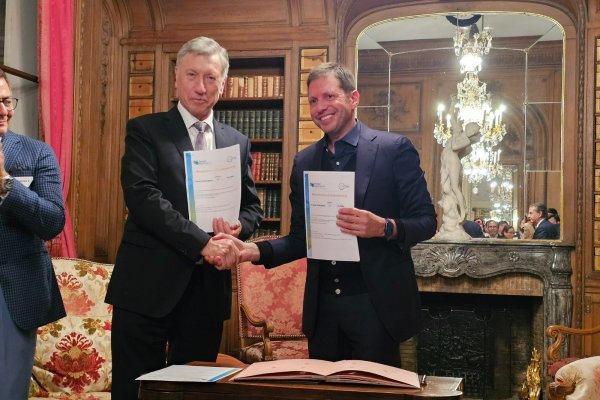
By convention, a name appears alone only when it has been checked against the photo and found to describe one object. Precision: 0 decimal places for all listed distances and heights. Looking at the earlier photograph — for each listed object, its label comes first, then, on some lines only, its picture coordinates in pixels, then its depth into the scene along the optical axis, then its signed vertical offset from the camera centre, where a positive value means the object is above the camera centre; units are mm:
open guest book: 1668 -384
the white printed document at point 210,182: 2139 +79
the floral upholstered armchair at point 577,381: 3469 -807
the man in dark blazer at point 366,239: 2104 -81
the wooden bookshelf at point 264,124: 5449 +639
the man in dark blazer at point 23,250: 1906 -124
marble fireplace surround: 5070 -406
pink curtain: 4004 +679
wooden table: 1607 -409
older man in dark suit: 2088 -129
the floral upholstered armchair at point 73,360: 3176 -678
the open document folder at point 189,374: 1684 -399
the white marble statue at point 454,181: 5320 +229
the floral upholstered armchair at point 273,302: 4320 -562
